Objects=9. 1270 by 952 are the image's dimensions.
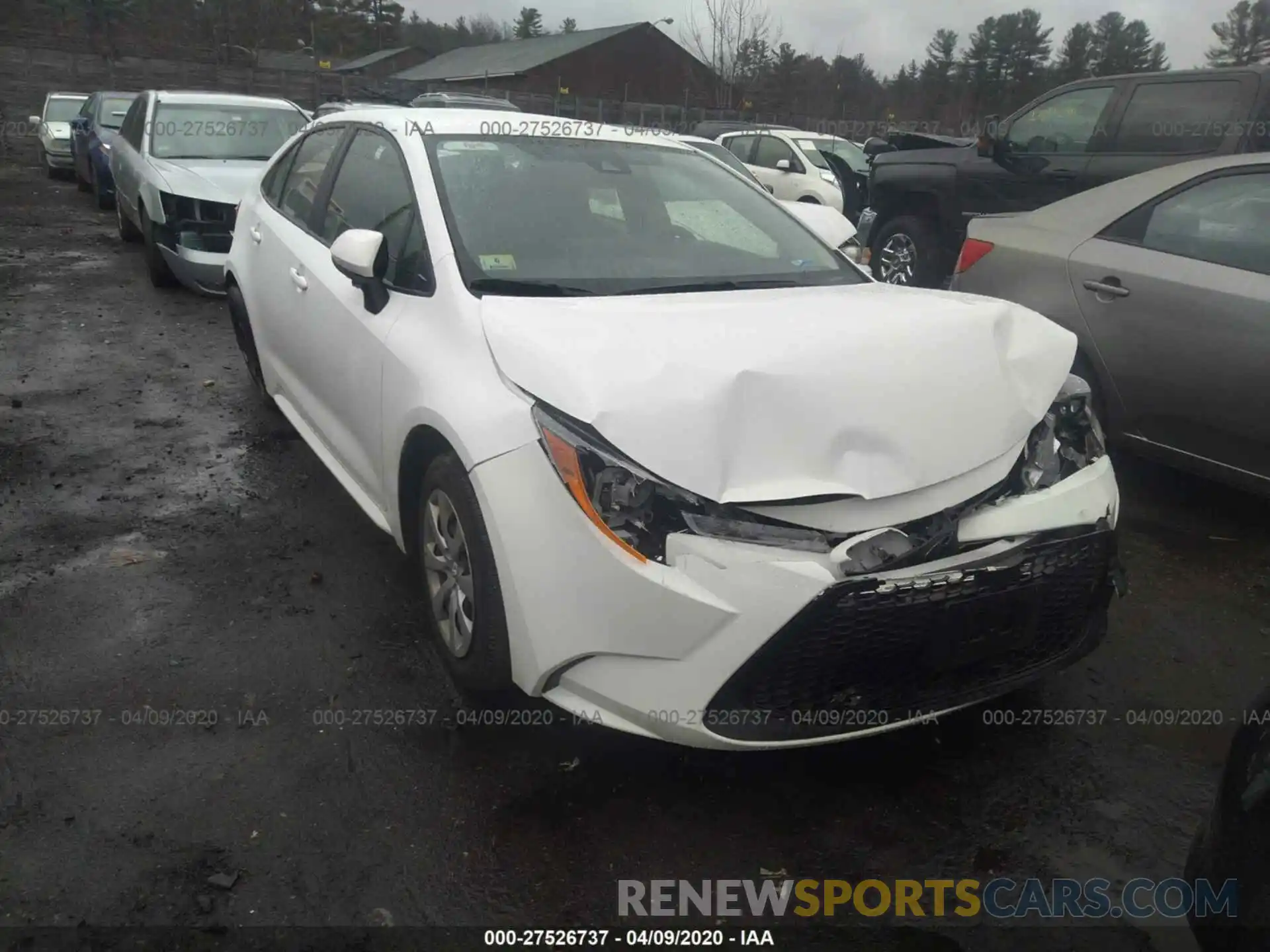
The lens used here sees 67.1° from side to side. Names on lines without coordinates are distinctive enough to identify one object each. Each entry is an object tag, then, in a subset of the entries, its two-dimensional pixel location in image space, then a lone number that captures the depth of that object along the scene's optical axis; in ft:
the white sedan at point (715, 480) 7.18
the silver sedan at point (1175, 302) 12.62
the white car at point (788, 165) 40.24
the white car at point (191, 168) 25.30
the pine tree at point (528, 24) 297.33
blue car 43.57
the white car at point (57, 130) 60.64
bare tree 88.28
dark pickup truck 21.54
